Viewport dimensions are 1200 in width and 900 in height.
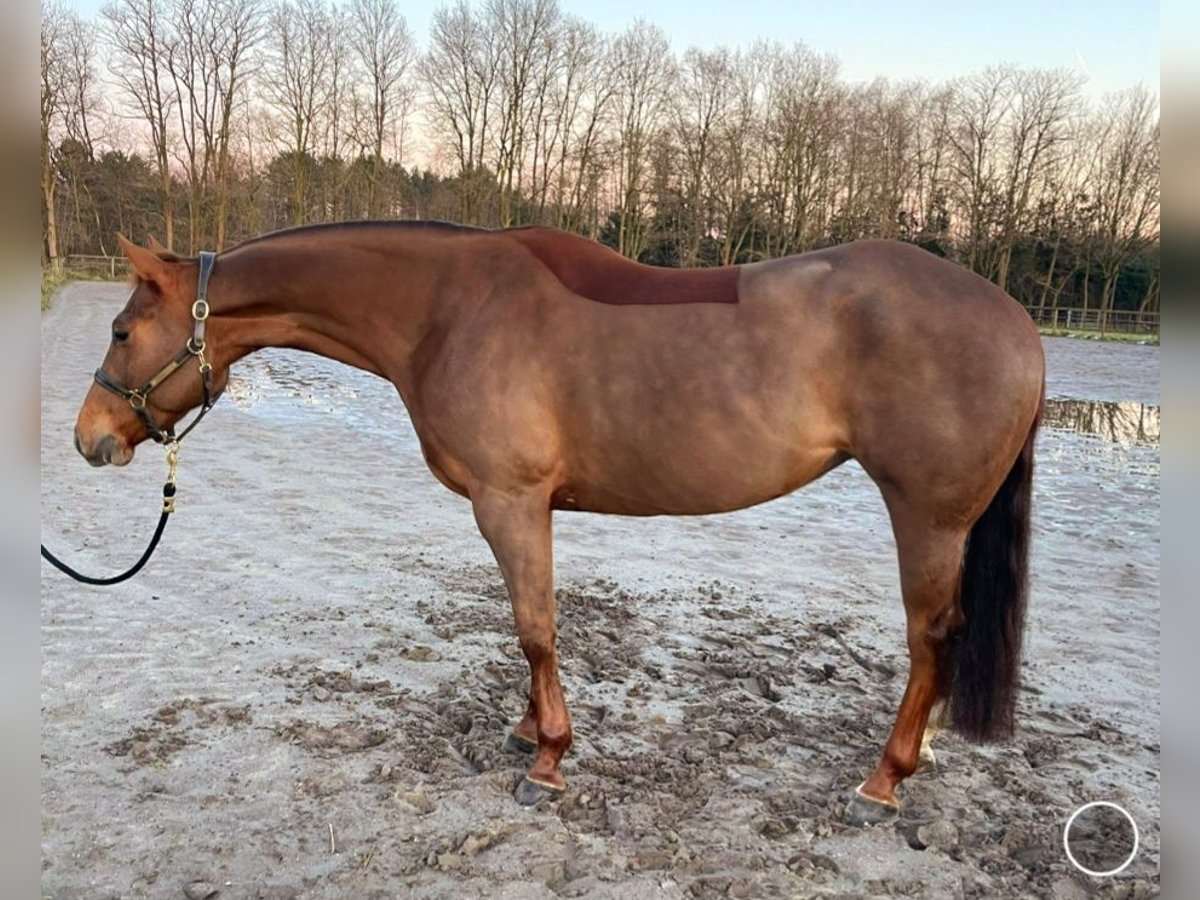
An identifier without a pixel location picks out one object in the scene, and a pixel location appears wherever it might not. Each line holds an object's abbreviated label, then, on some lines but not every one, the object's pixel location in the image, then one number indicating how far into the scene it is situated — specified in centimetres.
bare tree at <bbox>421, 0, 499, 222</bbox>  3941
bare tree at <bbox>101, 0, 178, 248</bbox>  3706
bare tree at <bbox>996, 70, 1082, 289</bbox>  3031
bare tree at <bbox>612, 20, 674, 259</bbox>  3744
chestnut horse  255
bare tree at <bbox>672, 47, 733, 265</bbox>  3647
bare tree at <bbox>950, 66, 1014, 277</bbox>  3234
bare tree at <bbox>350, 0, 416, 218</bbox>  4066
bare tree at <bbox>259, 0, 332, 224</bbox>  3834
